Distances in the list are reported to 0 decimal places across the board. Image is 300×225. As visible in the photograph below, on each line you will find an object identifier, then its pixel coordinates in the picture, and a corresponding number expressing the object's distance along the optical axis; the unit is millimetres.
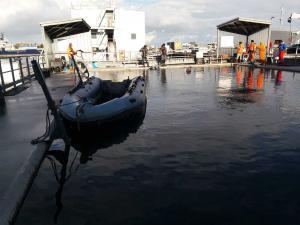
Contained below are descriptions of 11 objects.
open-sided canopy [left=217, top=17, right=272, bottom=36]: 20981
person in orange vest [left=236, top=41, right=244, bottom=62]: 24494
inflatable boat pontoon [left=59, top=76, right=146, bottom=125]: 5729
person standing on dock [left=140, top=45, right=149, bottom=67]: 23008
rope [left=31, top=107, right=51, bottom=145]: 4905
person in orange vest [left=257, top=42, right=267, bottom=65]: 21352
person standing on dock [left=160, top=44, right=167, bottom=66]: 24586
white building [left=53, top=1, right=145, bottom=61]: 28424
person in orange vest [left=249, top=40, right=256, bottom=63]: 21540
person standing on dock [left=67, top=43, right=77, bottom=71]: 16199
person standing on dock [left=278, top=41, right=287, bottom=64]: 19117
